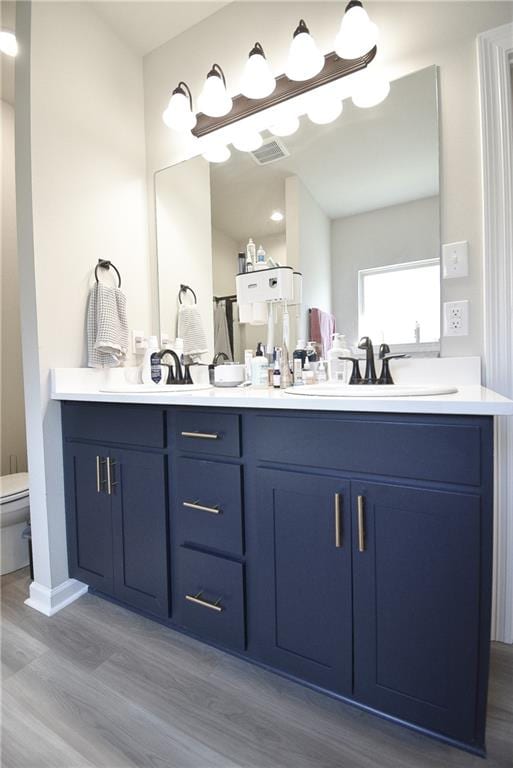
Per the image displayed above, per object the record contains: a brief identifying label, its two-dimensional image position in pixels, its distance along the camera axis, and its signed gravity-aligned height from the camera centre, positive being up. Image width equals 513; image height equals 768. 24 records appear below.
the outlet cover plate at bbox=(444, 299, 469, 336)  1.31 +0.17
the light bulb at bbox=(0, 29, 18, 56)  1.63 +1.50
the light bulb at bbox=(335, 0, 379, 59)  1.29 +1.19
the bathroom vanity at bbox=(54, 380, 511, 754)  0.82 -0.45
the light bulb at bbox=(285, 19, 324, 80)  1.39 +1.19
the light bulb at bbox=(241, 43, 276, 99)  1.50 +1.20
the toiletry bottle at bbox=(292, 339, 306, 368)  1.57 +0.07
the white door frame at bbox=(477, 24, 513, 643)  1.22 +0.34
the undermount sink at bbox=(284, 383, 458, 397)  0.94 -0.06
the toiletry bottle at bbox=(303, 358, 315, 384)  1.52 -0.03
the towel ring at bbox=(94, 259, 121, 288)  1.75 +0.52
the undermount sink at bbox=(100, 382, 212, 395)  1.46 -0.07
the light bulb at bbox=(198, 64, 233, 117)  1.62 +1.22
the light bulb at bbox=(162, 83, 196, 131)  1.73 +1.22
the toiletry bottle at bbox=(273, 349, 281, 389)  1.57 -0.02
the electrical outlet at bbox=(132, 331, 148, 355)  1.94 +0.16
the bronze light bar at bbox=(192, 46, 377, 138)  1.40 +1.15
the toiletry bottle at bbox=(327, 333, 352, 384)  1.48 +0.03
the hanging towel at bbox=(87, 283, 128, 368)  1.68 +0.21
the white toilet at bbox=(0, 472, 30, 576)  1.76 -0.73
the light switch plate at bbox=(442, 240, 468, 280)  1.30 +0.38
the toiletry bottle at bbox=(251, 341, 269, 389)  1.64 +0.00
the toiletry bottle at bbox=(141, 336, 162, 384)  1.82 +0.04
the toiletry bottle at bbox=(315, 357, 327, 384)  1.53 -0.02
